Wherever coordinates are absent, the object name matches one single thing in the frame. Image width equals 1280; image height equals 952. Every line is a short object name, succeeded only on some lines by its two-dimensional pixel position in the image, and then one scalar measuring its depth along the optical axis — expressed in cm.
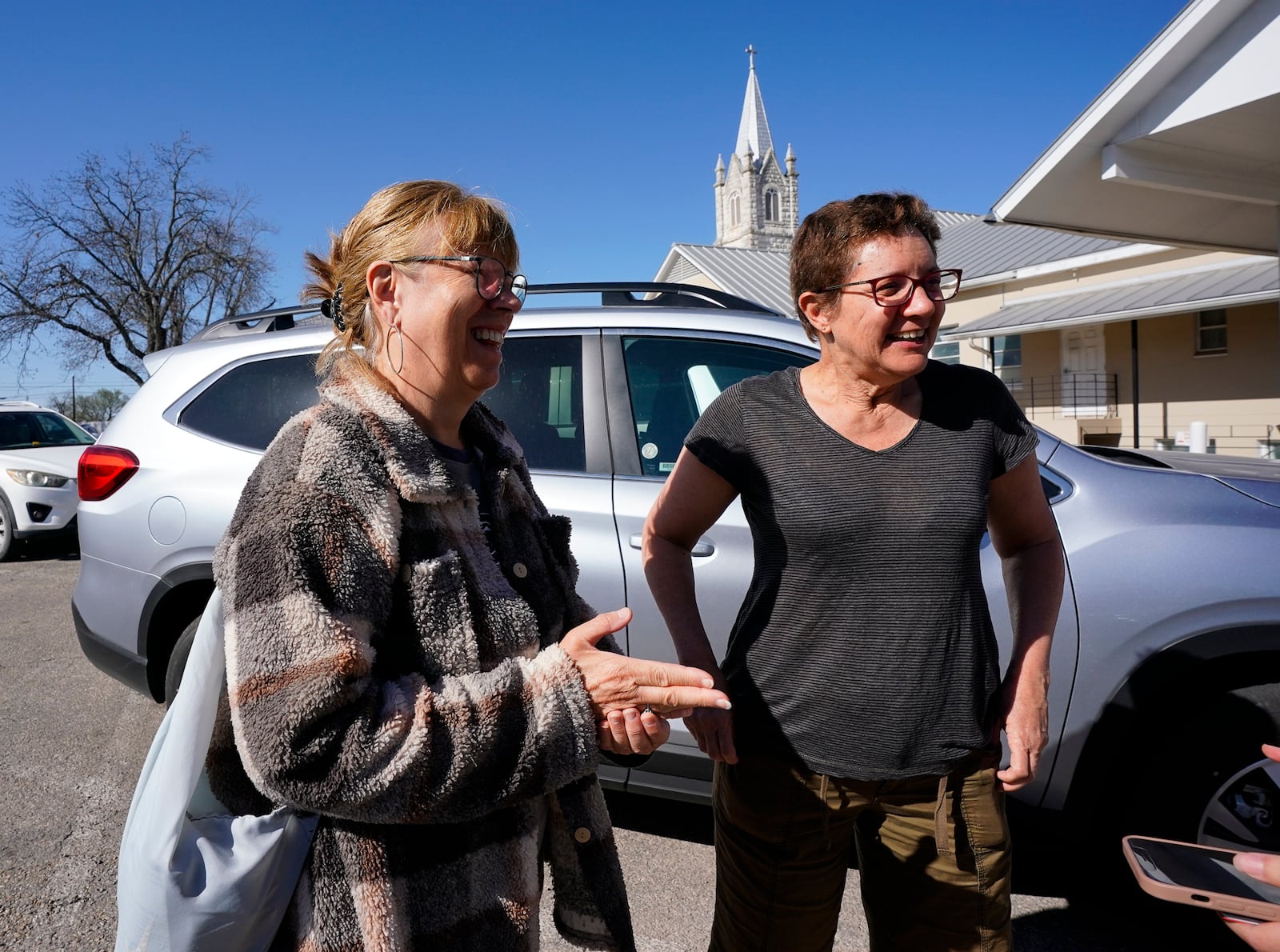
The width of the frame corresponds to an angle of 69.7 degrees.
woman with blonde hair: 112
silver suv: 264
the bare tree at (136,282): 2736
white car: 1030
